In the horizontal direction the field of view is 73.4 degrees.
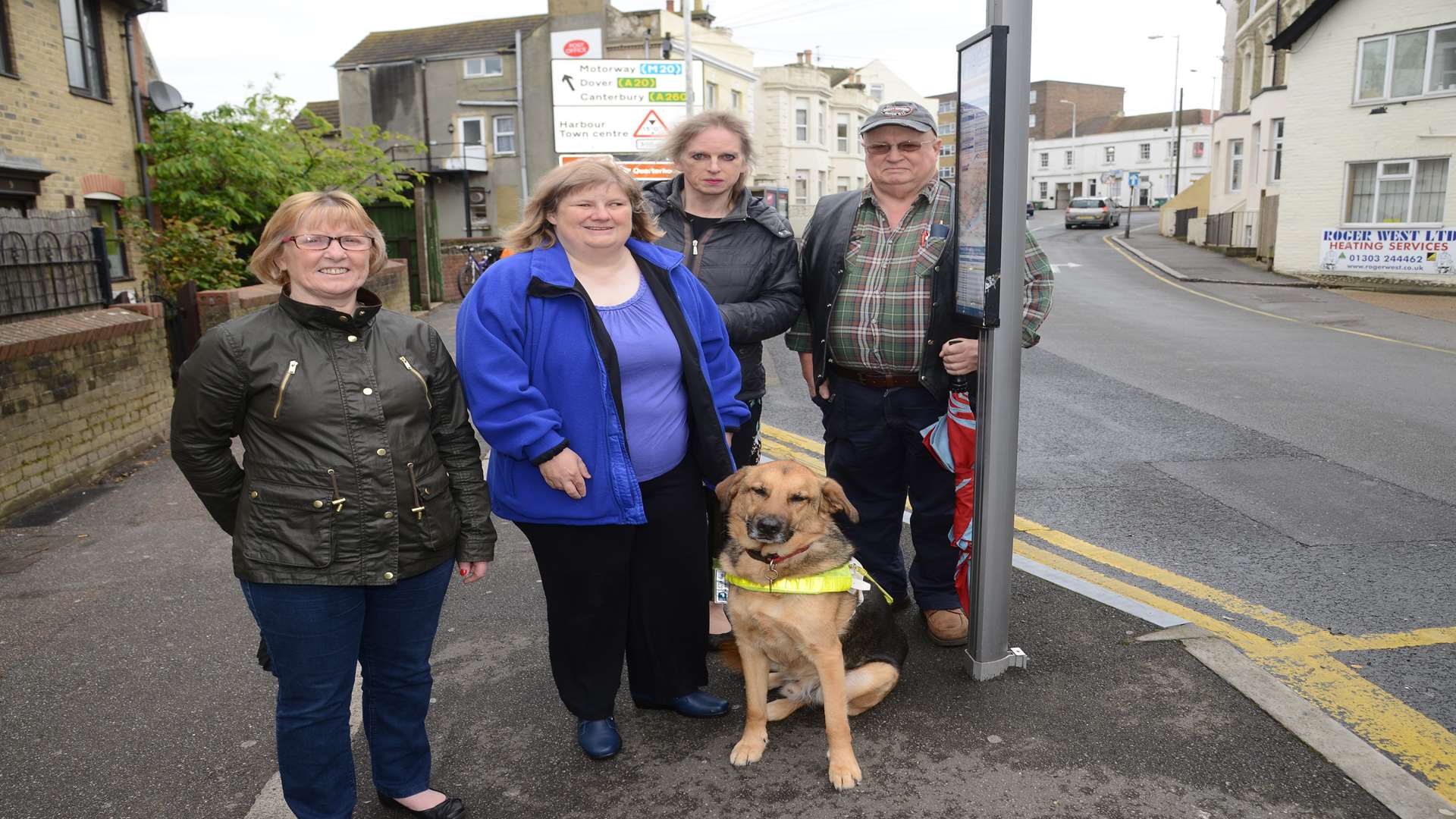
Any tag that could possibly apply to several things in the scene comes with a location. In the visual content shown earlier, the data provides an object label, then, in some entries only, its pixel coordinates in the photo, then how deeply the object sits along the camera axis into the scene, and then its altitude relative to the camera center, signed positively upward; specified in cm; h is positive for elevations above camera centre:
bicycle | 2091 -87
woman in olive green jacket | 255 -61
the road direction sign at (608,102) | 2205 +286
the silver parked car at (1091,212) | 4716 +47
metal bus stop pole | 325 -67
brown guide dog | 324 -128
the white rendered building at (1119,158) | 7875 +521
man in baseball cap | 388 -45
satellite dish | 1459 +206
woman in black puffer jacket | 385 -2
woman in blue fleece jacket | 304 -59
